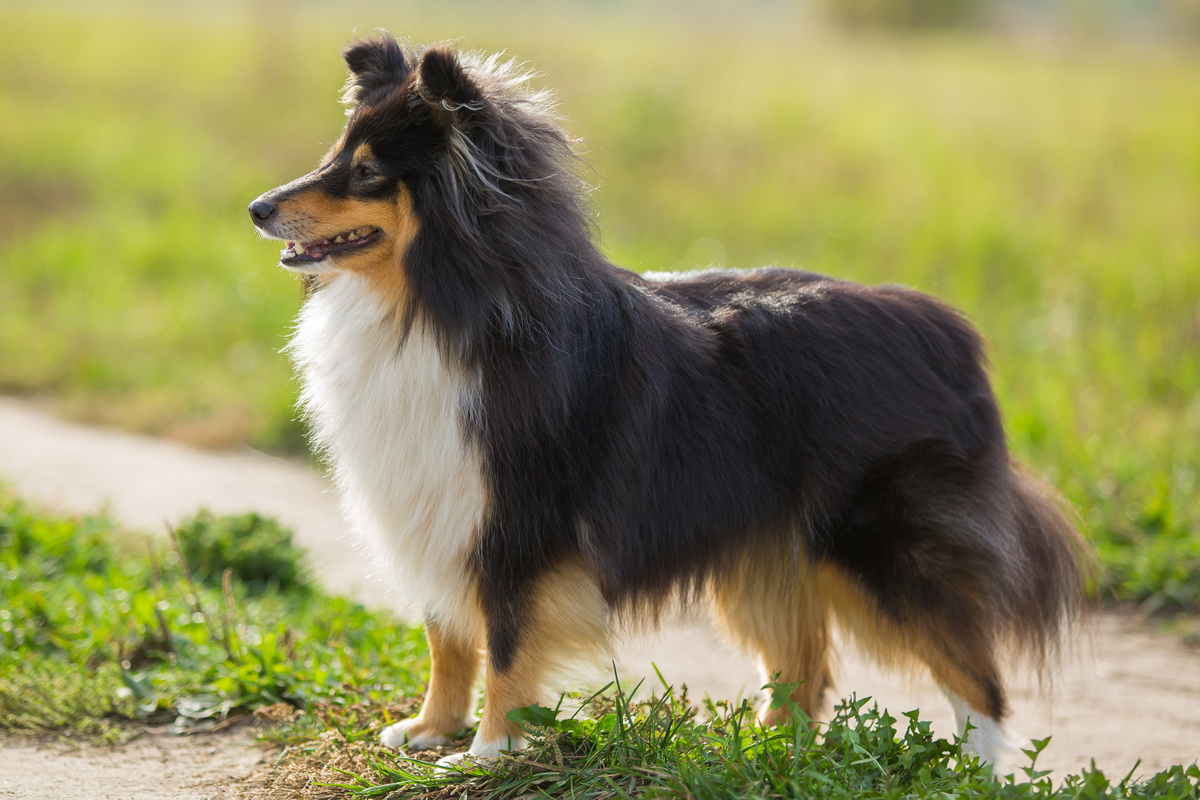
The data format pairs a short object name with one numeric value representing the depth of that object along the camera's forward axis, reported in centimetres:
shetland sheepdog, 579
